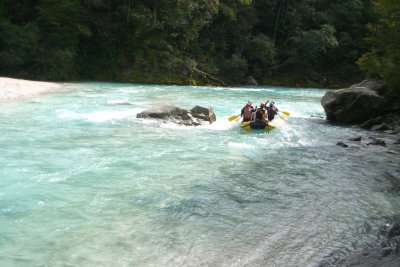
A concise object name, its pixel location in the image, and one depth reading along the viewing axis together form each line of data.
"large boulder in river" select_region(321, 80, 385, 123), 15.72
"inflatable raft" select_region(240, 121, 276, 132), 14.07
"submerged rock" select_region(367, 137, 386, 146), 12.12
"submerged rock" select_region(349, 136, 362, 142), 12.79
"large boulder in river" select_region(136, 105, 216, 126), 14.80
